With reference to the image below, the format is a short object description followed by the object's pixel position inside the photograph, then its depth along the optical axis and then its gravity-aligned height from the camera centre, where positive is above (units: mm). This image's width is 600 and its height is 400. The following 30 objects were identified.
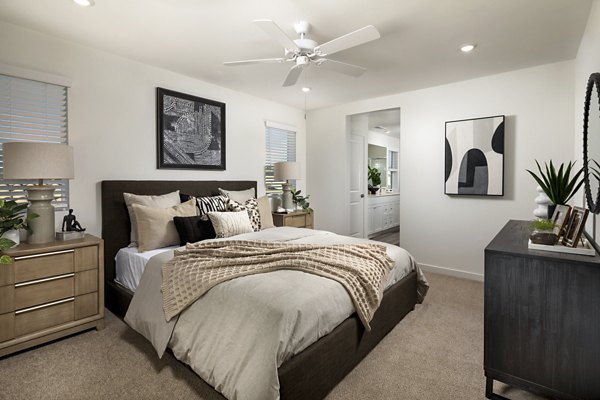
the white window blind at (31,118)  2553 +619
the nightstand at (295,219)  4441 -433
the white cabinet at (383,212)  6664 -523
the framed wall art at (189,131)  3521 +707
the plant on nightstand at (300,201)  4867 -178
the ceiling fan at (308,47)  2076 +1058
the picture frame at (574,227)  1577 -199
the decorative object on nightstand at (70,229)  2562 -335
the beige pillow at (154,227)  2830 -343
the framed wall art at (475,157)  3680 +397
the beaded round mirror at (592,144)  1890 +300
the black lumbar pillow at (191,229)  2932 -374
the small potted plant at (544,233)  1667 -242
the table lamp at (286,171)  4520 +272
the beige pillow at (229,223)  3090 -336
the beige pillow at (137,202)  3054 -121
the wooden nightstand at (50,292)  2162 -757
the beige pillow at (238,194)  3947 -61
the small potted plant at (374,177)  7281 +288
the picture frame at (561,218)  1757 -176
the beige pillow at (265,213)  3768 -289
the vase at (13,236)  2236 -324
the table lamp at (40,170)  2275 +153
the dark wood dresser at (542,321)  1483 -672
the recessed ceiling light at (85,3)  2172 +1316
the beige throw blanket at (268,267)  1963 -519
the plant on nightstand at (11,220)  2189 -212
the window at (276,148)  4891 +680
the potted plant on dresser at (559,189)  2217 -2
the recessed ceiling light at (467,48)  2888 +1324
